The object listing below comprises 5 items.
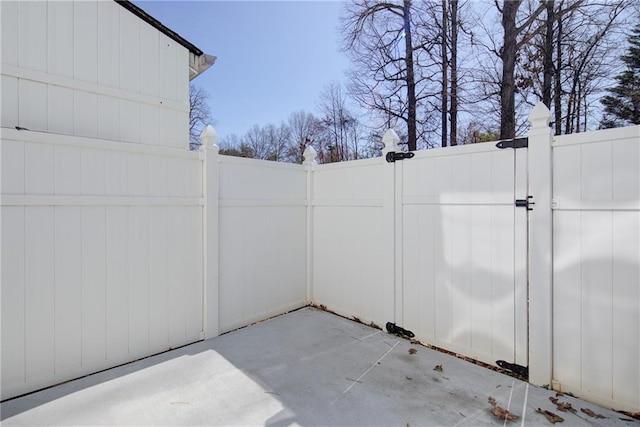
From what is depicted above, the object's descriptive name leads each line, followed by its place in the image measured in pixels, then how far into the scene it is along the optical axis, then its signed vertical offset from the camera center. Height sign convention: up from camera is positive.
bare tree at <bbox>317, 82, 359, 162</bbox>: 9.84 +2.81
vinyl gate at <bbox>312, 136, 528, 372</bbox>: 2.71 -0.35
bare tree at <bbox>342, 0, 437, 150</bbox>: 6.88 +3.48
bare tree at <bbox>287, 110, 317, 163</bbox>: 11.18 +2.97
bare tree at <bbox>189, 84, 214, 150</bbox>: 12.47 +4.12
